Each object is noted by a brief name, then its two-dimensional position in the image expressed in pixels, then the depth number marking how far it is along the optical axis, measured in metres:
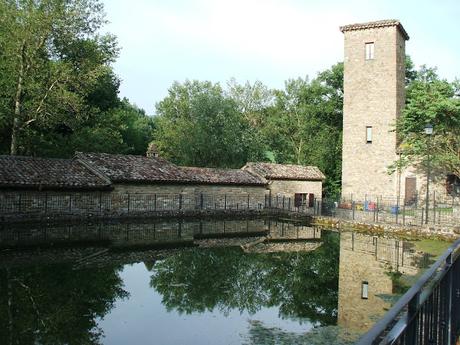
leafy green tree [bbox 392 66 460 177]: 23.73
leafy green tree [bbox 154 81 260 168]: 40.31
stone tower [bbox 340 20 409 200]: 30.53
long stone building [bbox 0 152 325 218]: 21.16
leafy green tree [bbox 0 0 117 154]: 24.73
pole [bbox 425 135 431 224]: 21.41
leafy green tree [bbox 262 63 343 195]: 41.47
